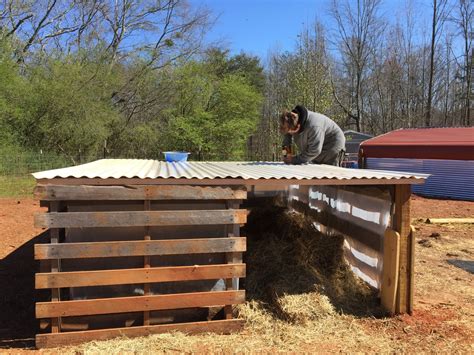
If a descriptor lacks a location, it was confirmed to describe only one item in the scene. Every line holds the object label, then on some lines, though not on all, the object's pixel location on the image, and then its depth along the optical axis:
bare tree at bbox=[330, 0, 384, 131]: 30.53
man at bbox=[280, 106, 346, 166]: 6.48
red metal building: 14.98
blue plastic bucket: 8.02
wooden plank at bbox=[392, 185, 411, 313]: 4.68
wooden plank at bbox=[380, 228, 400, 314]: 4.65
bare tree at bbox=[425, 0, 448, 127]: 28.54
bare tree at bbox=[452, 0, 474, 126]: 31.41
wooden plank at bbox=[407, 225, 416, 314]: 4.68
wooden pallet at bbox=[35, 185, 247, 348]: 3.90
